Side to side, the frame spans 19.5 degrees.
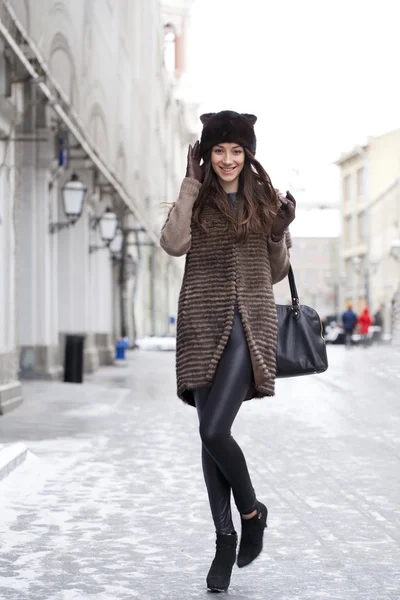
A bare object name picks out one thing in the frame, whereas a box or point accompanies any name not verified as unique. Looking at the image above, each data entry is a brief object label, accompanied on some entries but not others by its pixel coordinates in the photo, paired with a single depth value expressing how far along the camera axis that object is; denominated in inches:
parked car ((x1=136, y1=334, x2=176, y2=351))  1473.5
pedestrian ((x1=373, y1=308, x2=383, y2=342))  1875.0
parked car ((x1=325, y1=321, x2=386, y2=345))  1865.2
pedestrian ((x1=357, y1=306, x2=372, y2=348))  1649.4
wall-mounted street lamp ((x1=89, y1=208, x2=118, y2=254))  881.5
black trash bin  675.1
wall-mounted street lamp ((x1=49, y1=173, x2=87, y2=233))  708.7
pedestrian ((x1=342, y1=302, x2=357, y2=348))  1572.3
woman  169.6
